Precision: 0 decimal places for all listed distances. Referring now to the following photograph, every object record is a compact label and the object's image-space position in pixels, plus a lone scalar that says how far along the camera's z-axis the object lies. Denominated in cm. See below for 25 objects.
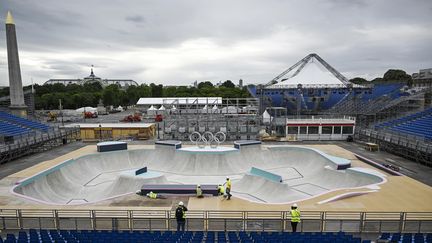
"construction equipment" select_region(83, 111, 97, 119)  6900
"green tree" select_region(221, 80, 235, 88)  15430
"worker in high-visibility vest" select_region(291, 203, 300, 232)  1127
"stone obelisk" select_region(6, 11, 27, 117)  3648
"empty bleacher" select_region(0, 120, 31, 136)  2985
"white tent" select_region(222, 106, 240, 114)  5140
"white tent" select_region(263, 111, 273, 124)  4476
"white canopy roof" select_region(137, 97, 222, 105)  8375
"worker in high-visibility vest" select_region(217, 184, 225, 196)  1643
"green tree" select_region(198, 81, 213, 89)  15340
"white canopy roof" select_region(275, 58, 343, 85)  5875
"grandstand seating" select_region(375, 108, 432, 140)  2883
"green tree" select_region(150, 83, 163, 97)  12600
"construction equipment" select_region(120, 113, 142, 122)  5932
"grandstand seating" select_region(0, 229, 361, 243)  976
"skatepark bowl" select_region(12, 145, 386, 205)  1938
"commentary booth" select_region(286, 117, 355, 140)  3788
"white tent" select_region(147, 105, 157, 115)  7069
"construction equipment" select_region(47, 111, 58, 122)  6114
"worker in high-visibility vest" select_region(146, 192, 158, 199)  1634
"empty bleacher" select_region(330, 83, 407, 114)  4484
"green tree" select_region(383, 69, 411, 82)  11727
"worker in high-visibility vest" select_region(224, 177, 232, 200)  1588
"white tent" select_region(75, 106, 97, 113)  7361
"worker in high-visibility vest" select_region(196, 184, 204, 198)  1619
